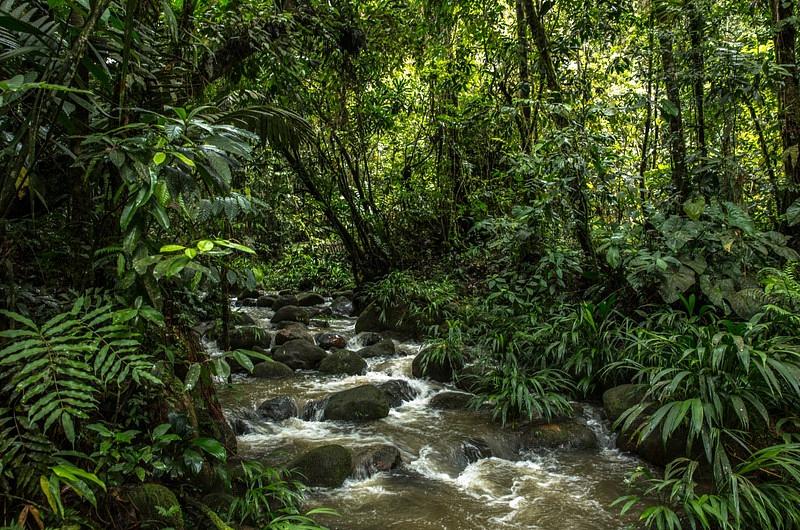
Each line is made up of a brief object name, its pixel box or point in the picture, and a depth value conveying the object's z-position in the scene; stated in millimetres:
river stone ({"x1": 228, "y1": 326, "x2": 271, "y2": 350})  7406
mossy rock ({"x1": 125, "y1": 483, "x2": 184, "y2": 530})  2270
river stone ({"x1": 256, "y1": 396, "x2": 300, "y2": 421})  5340
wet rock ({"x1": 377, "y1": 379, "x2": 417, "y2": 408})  5744
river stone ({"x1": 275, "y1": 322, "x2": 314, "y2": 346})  8164
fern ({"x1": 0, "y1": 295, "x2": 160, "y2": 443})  1827
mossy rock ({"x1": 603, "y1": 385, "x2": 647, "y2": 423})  4621
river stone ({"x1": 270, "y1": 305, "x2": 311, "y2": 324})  9914
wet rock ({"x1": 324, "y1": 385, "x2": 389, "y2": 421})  5301
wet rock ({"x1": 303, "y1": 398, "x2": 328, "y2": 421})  5402
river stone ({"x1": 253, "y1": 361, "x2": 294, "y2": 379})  6758
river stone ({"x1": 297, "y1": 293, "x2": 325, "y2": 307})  11891
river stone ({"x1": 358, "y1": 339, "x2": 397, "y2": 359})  7535
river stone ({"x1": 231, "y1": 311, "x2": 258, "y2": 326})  7398
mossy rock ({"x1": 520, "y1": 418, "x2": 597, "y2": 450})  4590
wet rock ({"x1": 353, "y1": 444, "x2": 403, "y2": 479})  4031
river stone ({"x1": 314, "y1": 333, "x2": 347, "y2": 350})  8211
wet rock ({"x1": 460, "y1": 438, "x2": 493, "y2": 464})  4441
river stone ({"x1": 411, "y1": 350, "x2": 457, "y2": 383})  6391
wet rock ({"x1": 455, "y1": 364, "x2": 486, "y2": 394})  5883
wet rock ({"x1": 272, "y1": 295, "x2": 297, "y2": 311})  11602
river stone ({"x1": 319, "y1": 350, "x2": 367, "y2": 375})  6871
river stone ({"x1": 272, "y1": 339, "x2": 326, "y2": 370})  7160
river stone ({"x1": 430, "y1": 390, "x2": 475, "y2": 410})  5625
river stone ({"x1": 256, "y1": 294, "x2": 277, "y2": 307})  12175
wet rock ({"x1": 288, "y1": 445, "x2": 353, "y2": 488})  3834
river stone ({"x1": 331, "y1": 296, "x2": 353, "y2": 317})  11199
